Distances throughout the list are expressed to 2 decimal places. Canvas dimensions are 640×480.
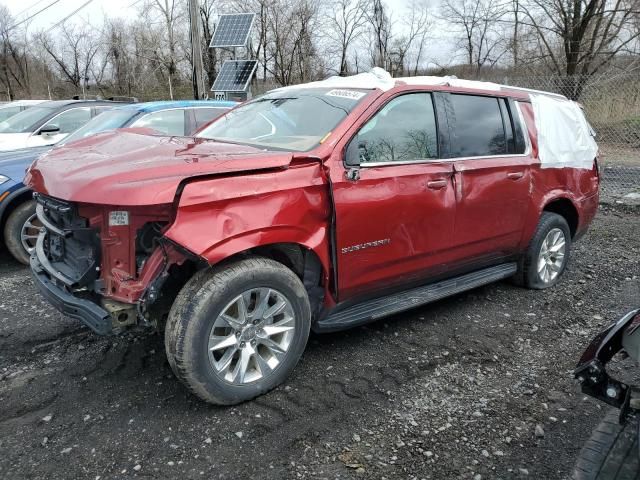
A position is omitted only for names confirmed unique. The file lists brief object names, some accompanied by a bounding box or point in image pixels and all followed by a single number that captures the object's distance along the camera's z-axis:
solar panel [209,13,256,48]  13.24
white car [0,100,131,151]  7.54
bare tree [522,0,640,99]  15.05
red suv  2.75
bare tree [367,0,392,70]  29.84
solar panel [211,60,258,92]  12.23
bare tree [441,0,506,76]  18.56
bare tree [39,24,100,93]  39.97
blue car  5.32
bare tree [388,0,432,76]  29.60
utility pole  12.77
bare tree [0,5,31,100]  39.31
